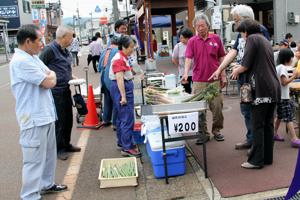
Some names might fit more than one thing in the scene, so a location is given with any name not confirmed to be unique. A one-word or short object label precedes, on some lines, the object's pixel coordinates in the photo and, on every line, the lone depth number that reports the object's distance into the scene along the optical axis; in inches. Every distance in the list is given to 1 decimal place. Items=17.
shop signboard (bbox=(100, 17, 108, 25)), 2194.4
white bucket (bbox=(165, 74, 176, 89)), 270.0
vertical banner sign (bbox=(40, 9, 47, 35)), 1194.6
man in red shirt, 221.8
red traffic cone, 310.7
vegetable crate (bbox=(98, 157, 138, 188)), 181.6
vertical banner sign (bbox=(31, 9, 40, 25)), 1257.9
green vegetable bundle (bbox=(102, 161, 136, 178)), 187.8
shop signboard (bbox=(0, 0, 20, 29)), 1969.7
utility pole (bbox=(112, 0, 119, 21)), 700.8
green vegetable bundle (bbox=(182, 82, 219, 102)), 180.2
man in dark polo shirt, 217.3
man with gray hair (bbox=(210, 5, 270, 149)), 199.3
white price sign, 172.6
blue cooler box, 184.9
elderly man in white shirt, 151.7
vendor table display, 171.2
